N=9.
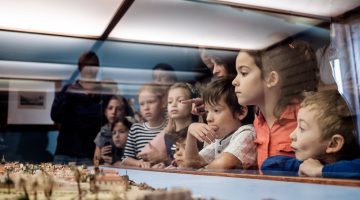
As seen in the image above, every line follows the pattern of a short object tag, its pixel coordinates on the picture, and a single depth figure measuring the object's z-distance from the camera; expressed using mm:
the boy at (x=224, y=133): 1068
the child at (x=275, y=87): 975
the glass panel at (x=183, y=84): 951
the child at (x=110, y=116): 1767
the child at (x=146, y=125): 1518
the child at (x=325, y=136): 868
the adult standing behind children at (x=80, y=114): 1557
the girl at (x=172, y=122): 1312
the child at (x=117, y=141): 1727
